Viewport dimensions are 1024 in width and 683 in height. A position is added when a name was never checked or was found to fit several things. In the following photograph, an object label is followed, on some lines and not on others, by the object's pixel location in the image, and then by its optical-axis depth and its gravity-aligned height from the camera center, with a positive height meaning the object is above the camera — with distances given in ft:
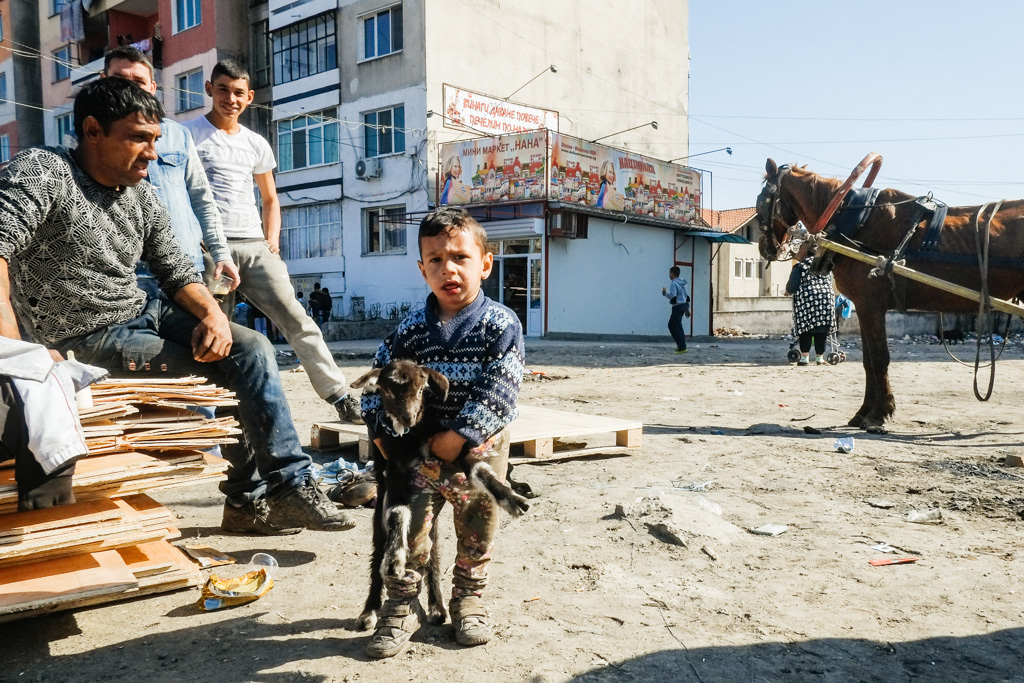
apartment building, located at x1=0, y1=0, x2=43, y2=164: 107.55 +33.58
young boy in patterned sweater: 8.41 -1.07
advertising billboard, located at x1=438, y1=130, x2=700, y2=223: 68.80 +12.37
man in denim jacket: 13.15 +2.15
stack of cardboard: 8.02 -2.31
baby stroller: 42.09 -2.98
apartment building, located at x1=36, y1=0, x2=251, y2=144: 86.69 +32.67
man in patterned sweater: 10.06 +0.24
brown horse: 20.52 +0.88
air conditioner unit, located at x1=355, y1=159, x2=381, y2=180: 76.13 +13.67
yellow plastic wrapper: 9.45 -3.56
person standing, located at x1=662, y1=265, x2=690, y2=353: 54.39 -0.18
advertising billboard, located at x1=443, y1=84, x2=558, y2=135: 74.28 +19.15
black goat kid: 7.99 -1.76
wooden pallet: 16.87 -2.94
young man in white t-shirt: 15.60 +1.73
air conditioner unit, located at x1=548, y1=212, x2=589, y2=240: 71.82 +7.45
